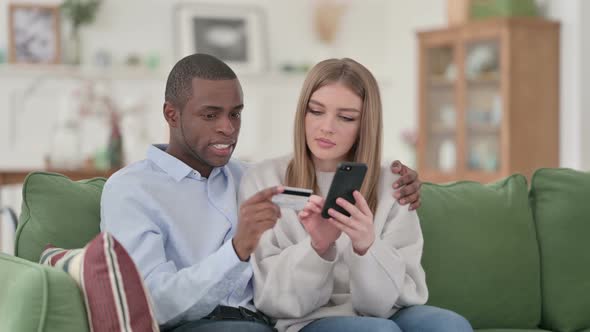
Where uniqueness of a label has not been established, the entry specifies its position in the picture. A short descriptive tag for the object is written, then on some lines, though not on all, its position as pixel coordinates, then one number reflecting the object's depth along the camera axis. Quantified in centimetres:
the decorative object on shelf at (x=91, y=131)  461
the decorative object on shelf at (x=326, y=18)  776
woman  199
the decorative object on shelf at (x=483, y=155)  598
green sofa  251
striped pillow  170
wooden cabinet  585
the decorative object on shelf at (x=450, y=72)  638
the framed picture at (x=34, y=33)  701
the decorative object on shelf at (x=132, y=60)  721
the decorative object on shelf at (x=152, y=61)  725
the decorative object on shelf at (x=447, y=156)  639
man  188
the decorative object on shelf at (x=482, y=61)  601
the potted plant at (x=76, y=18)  706
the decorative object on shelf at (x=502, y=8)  589
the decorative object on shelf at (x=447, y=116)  640
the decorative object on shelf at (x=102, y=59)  714
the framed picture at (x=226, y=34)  739
